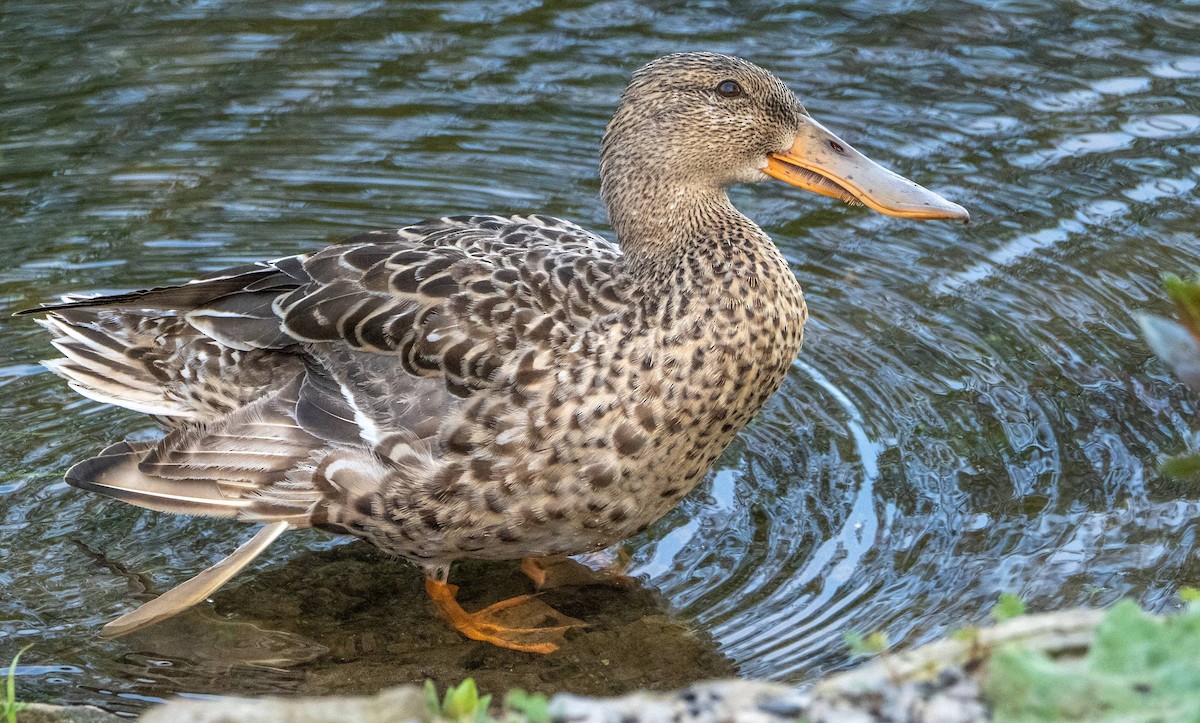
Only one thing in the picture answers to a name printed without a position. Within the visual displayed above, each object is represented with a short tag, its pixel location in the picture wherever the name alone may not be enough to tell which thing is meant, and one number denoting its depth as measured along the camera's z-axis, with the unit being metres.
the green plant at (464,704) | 5.74
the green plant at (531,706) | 5.39
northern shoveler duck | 9.31
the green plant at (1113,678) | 5.21
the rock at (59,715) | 7.69
